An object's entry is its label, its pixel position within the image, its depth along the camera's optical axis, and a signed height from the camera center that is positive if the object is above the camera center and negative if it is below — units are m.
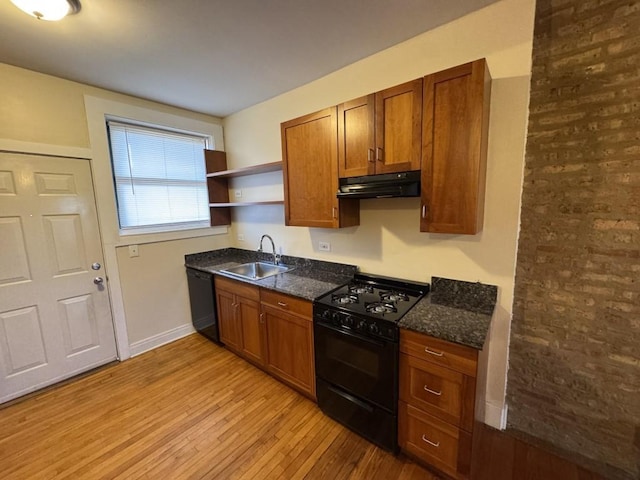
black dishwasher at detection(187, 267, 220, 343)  2.87 -1.02
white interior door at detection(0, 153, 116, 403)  2.13 -0.51
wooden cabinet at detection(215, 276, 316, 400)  2.06 -1.04
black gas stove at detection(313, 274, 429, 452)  1.59 -0.94
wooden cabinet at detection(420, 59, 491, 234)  1.43 +0.31
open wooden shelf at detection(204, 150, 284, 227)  3.18 +0.32
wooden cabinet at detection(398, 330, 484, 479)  1.36 -1.06
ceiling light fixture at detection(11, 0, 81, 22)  1.34 +1.07
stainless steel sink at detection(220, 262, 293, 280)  2.94 -0.66
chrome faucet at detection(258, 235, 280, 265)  3.00 -0.53
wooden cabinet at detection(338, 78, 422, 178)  1.62 +0.48
